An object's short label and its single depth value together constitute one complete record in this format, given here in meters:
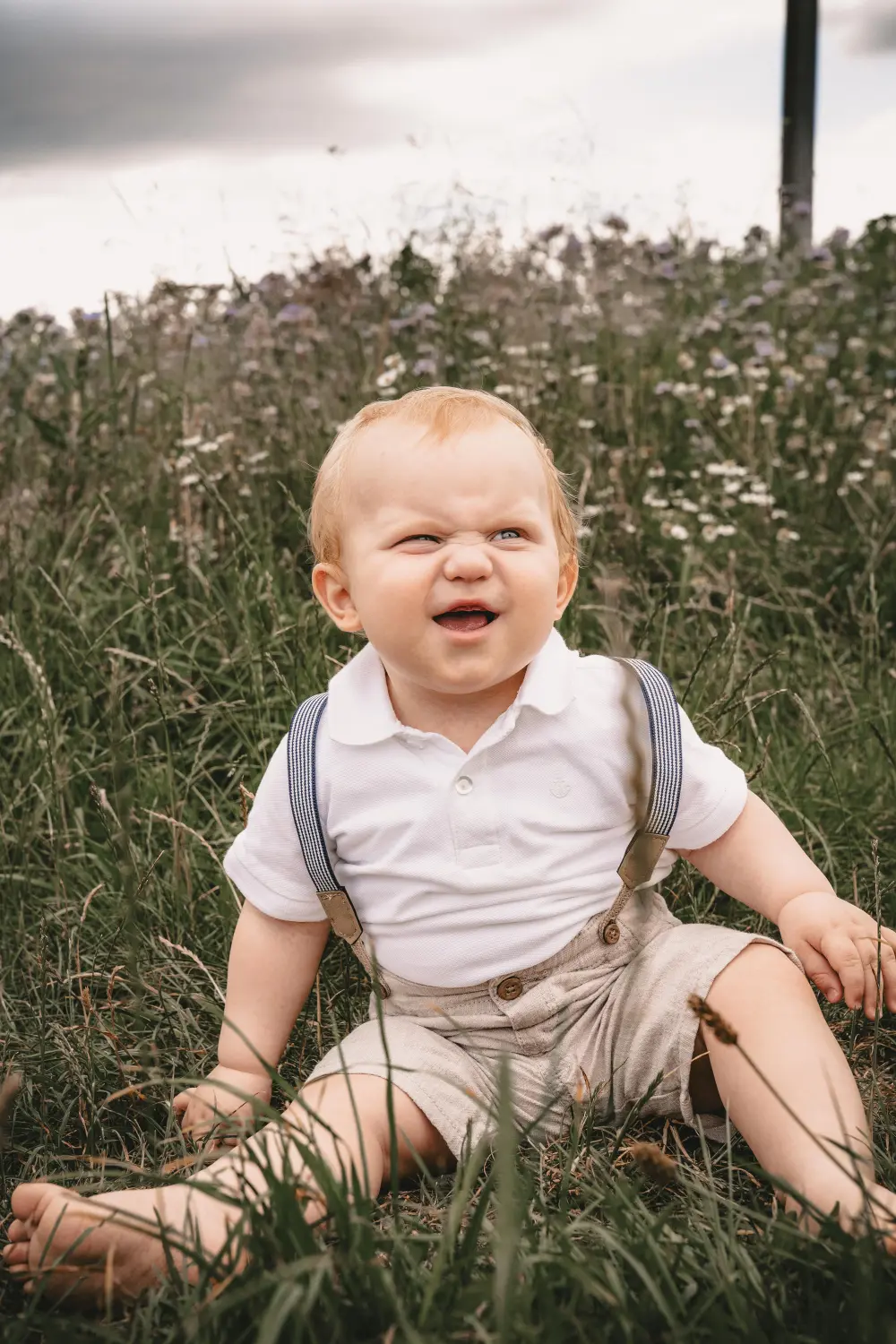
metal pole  5.84
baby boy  1.70
